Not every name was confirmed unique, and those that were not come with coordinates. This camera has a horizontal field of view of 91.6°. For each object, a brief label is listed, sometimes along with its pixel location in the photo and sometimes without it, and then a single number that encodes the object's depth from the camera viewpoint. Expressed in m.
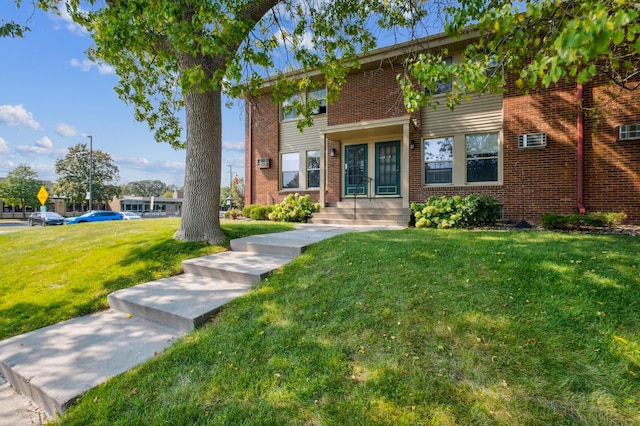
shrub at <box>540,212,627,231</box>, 6.44
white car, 27.51
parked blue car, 22.89
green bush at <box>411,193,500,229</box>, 7.22
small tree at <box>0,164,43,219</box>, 33.72
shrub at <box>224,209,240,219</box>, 11.84
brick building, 7.43
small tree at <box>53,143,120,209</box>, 34.50
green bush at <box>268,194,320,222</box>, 9.70
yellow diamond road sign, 18.28
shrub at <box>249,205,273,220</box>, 10.78
